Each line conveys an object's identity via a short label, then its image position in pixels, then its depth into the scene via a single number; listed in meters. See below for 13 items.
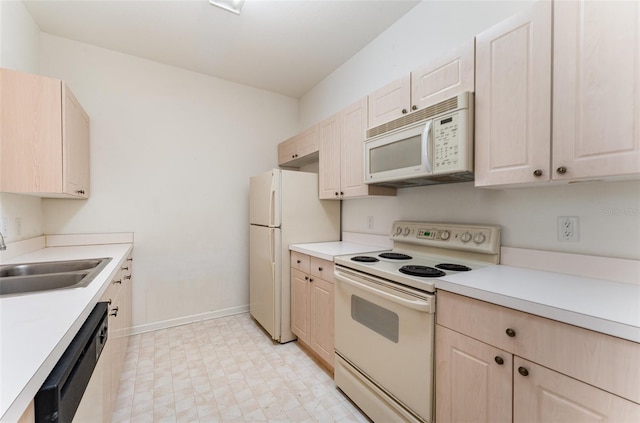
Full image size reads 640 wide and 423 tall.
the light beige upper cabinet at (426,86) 1.46
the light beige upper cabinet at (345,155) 2.15
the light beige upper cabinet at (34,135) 1.67
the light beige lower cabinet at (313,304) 2.04
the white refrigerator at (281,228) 2.51
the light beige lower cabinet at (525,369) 0.79
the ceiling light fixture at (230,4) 1.99
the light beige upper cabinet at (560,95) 0.98
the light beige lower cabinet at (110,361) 0.99
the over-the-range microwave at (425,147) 1.42
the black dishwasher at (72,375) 0.62
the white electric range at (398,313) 1.31
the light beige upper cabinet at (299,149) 2.76
